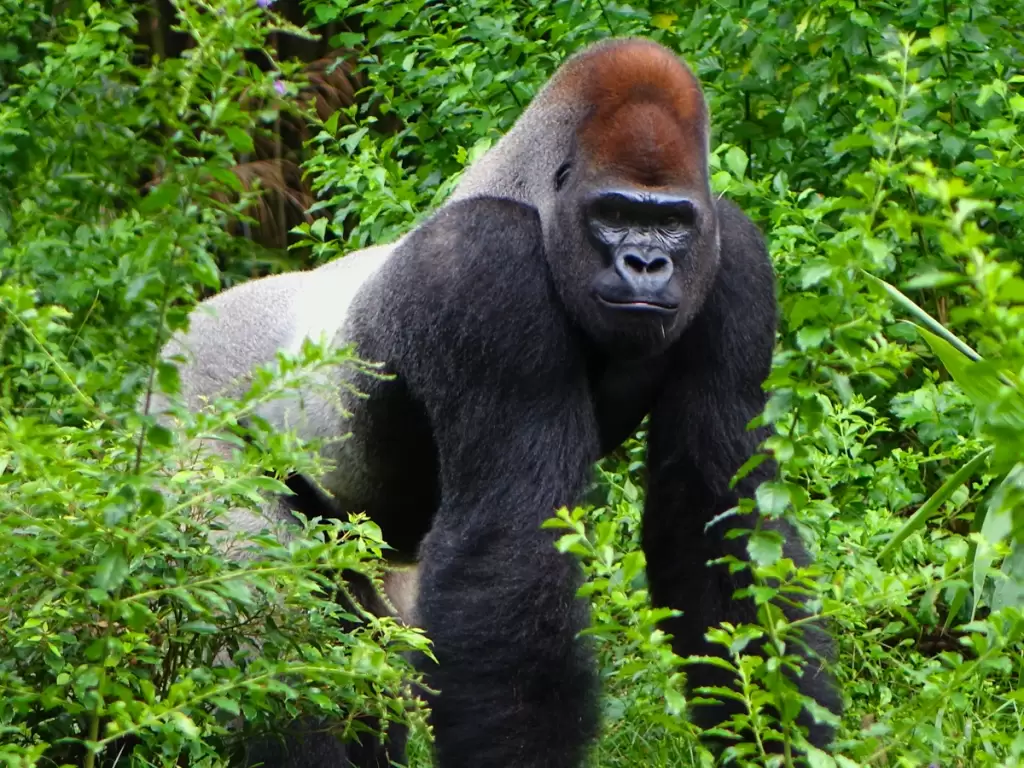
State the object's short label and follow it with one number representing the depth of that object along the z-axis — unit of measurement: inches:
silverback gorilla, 712.6
